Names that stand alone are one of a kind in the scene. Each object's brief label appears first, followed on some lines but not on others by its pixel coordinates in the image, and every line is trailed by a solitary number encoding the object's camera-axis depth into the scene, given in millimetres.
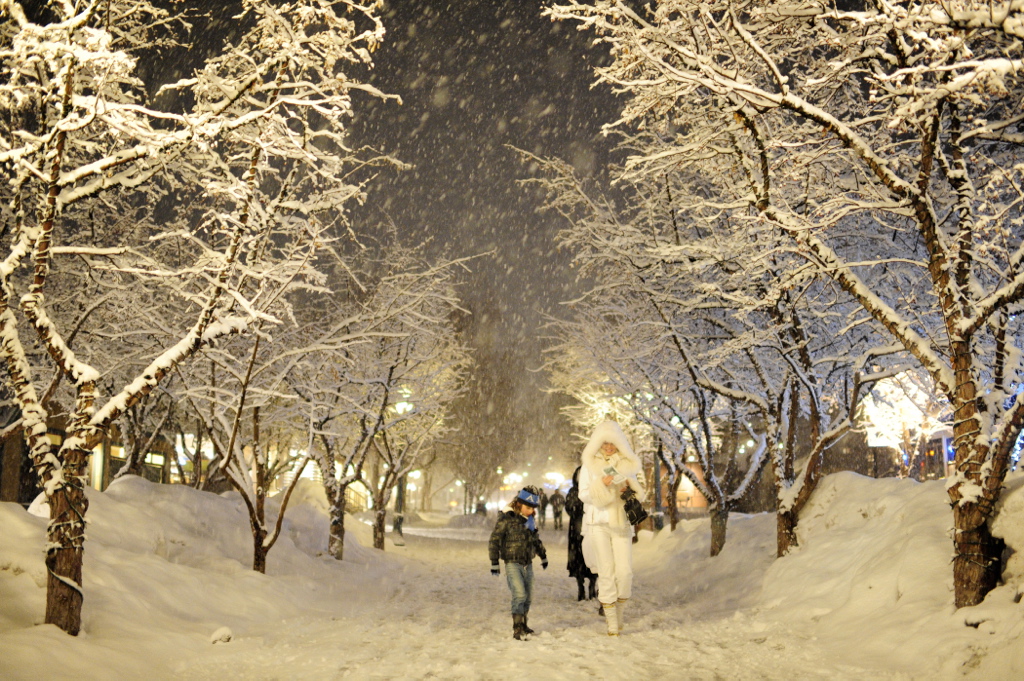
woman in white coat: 8836
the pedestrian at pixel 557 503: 36850
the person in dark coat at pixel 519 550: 8953
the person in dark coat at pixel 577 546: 12602
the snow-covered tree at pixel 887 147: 6438
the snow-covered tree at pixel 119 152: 6188
